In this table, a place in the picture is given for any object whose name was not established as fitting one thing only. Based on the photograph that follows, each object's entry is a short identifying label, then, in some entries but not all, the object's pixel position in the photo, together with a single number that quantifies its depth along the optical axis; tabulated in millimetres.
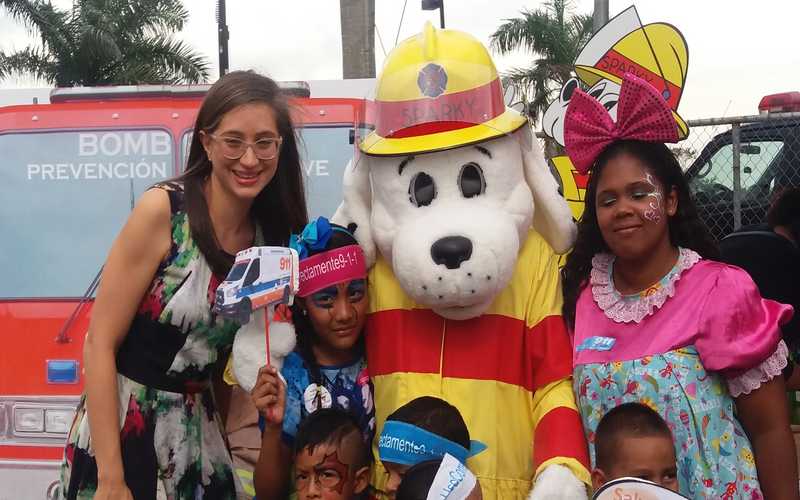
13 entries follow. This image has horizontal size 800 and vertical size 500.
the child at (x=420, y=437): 2475
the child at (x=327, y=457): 2619
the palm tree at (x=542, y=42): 22578
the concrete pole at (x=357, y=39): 8961
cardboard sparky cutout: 5332
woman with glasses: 2484
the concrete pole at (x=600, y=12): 8338
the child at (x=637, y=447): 2270
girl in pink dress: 2375
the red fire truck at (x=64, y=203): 4109
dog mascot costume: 2564
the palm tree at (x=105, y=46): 19266
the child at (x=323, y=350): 2678
